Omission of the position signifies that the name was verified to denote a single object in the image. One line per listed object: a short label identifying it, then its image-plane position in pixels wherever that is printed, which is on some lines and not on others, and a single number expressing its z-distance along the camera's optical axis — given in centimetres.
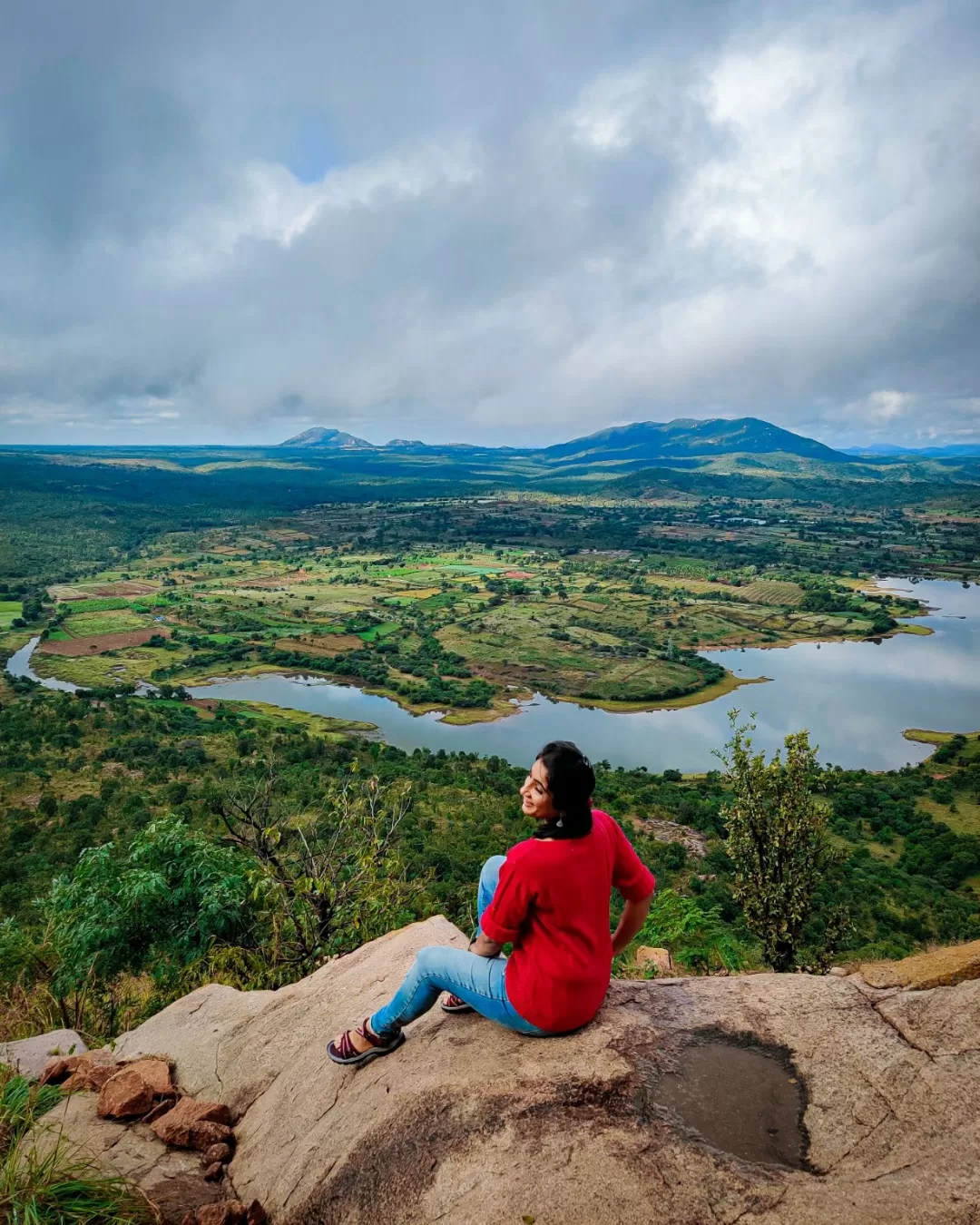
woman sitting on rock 345
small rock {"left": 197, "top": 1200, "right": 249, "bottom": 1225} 331
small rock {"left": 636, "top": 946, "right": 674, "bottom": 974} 763
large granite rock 294
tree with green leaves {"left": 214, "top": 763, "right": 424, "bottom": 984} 779
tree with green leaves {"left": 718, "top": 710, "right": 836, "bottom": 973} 1012
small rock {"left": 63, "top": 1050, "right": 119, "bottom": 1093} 455
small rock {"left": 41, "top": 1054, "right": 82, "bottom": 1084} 473
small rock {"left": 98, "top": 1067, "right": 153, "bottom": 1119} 421
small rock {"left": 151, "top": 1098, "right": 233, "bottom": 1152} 409
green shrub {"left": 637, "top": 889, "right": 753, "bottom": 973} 923
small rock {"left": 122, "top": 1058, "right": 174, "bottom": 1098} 459
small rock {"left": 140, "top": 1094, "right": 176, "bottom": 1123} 427
